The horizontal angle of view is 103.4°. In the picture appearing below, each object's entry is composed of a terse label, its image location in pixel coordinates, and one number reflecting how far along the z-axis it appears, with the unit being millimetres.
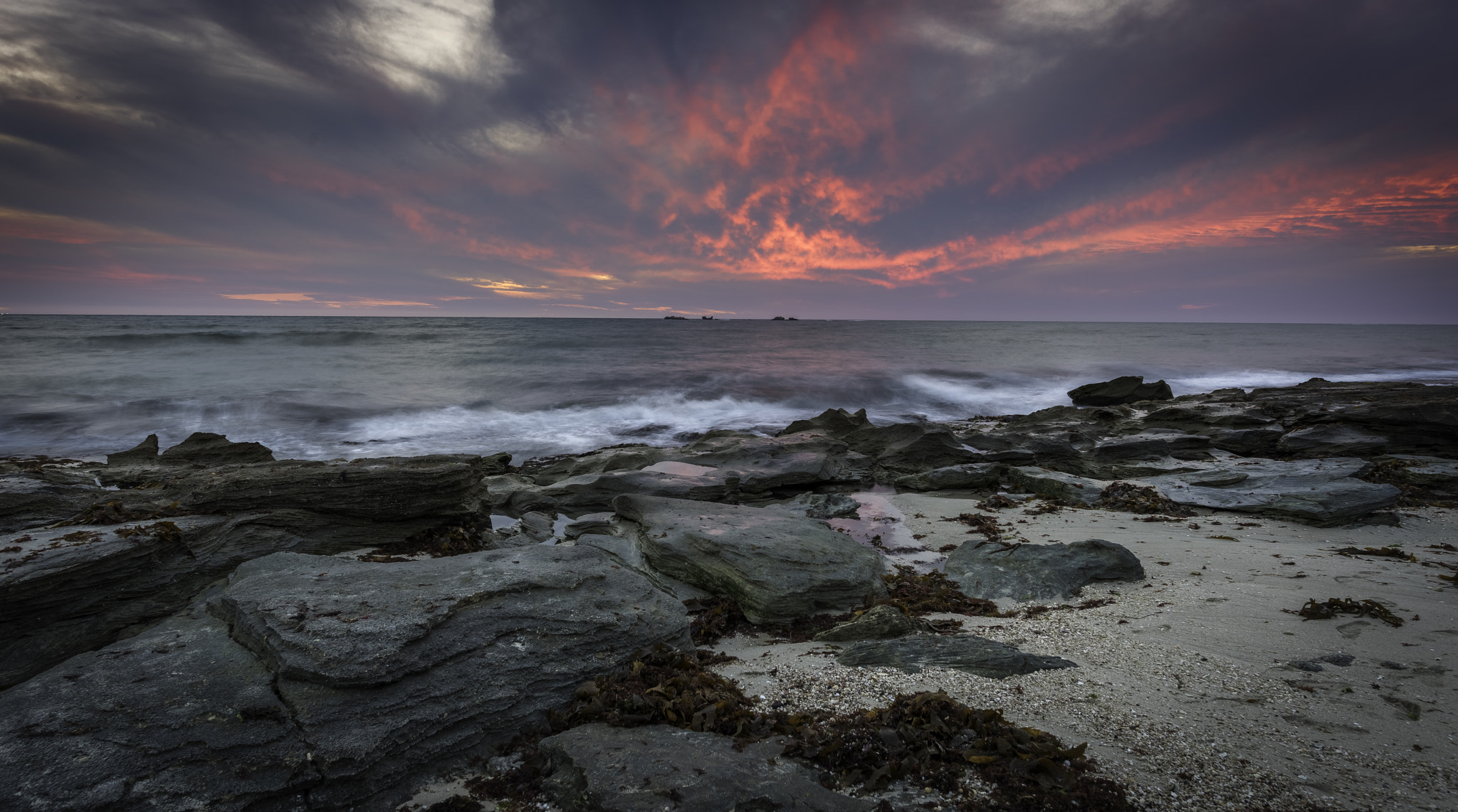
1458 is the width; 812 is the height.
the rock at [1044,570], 5504
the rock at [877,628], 4574
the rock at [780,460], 10125
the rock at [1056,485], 8969
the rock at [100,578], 3859
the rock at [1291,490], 6969
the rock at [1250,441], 11680
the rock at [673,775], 2520
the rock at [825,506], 8969
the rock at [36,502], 5359
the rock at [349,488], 6055
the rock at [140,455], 9827
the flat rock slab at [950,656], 3756
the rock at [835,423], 14227
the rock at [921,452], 11602
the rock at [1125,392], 21094
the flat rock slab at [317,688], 2578
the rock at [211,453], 10047
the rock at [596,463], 10914
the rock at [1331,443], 10750
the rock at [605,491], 9234
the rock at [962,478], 10203
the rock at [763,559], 5285
